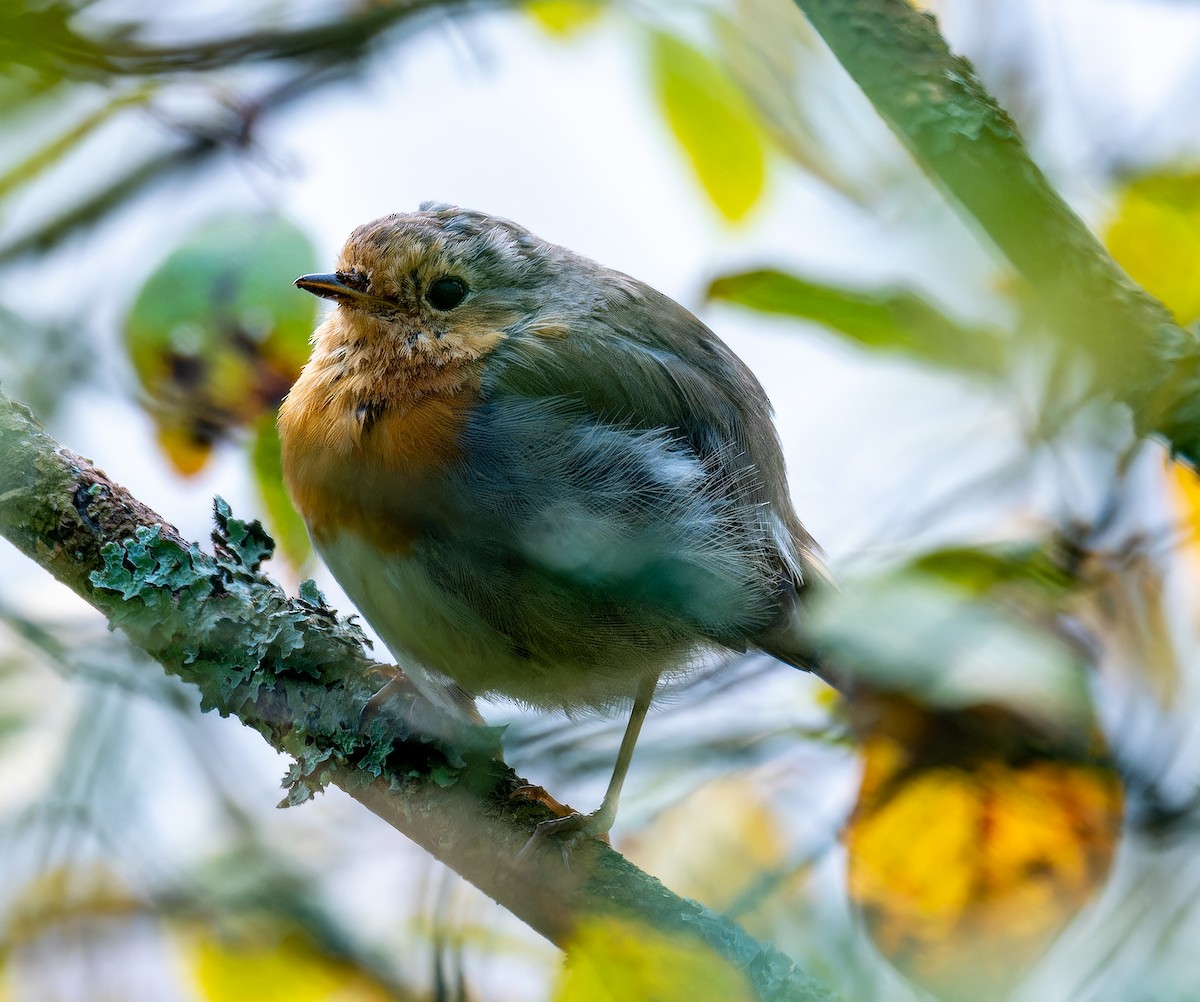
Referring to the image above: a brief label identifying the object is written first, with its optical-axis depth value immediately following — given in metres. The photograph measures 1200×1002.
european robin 4.93
